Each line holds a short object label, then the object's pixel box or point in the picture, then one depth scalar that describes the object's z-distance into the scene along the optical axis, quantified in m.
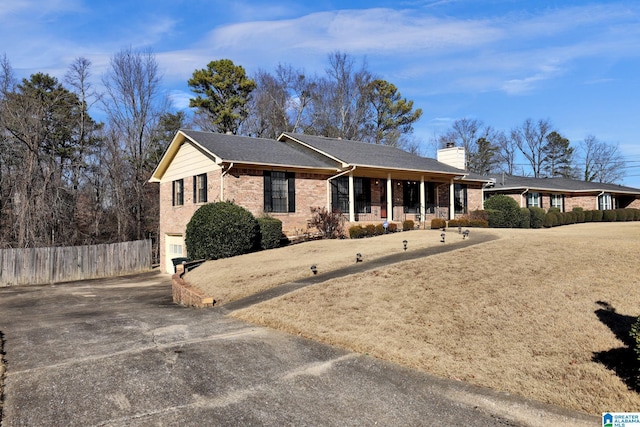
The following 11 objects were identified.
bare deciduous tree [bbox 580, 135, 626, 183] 60.69
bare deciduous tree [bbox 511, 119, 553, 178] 59.94
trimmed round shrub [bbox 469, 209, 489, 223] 24.64
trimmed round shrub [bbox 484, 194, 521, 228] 24.98
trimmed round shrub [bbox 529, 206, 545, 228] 26.08
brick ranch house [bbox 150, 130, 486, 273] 19.16
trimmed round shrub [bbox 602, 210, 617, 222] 31.42
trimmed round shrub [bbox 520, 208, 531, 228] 25.19
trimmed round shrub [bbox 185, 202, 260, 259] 16.72
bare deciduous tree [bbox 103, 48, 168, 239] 31.19
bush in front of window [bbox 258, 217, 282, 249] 18.00
